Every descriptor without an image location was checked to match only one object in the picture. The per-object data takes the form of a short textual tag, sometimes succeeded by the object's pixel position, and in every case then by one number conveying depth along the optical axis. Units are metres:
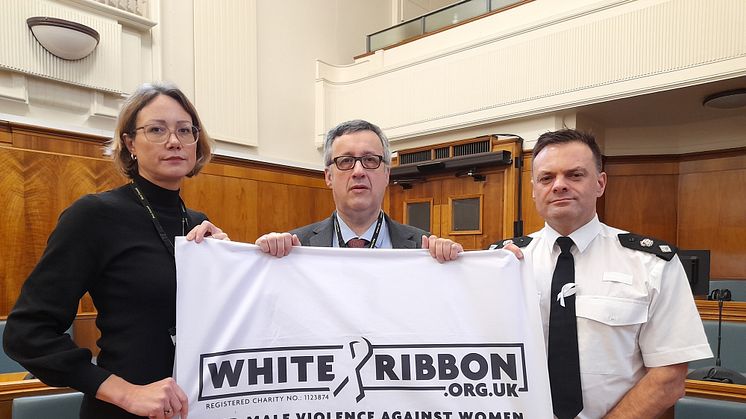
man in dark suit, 1.61
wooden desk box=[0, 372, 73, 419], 1.72
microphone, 2.36
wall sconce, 5.12
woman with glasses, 1.07
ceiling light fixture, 5.68
